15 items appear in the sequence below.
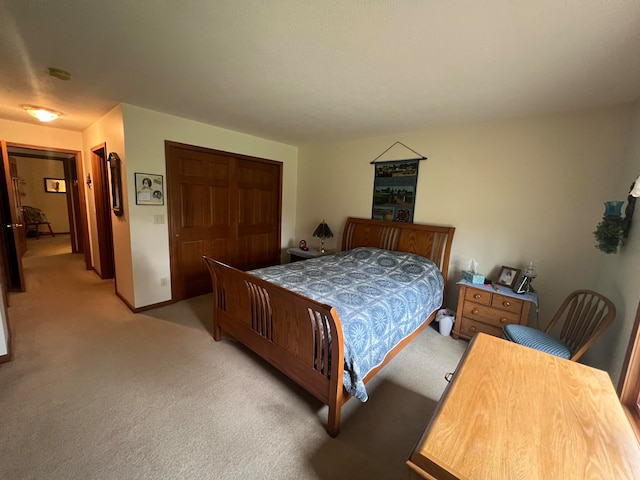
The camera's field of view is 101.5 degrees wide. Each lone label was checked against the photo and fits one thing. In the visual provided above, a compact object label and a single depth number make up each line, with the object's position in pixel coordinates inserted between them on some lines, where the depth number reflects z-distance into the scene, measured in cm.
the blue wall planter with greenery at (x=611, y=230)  192
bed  163
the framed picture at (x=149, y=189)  298
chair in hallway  709
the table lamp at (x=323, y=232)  418
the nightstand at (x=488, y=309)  249
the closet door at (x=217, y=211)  338
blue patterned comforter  173
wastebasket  289
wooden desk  70
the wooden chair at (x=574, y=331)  173
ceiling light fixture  288
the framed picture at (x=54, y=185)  755
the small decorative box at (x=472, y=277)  277
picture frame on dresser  269
